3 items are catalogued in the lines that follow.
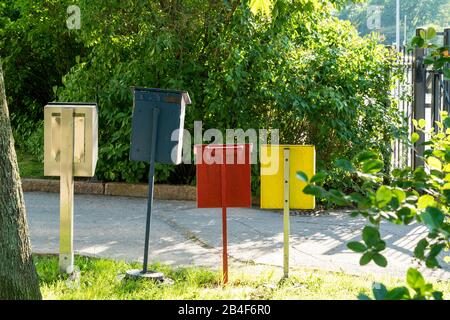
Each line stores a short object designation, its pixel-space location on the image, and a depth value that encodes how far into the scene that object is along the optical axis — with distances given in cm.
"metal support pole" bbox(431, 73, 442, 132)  1081
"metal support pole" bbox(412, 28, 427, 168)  1112
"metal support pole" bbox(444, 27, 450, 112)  1055
